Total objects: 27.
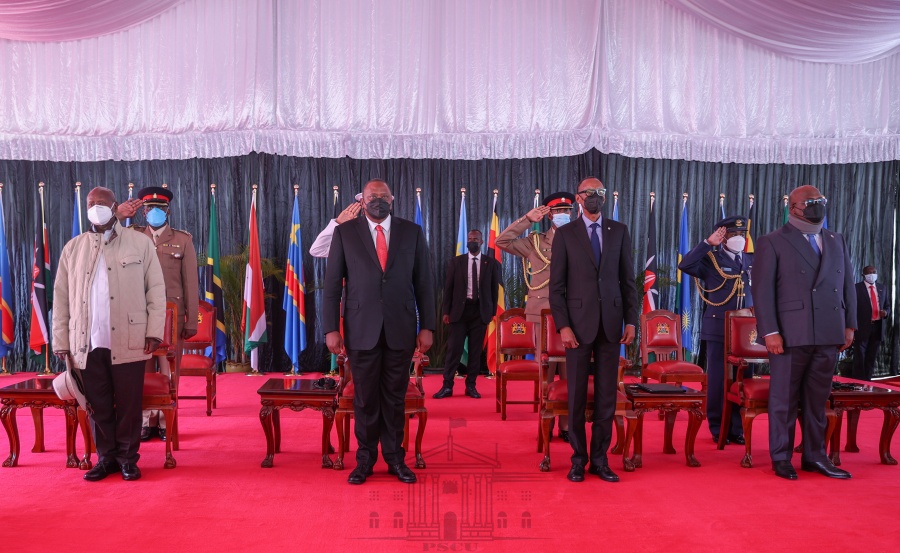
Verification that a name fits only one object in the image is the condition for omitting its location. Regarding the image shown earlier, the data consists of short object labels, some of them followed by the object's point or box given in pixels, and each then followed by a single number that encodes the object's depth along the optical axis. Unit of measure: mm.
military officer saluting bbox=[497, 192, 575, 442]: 5789
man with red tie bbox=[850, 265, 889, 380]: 8797
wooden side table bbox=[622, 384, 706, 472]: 4512
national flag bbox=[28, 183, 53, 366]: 8656
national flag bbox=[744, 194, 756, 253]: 8867
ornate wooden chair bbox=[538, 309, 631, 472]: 4410
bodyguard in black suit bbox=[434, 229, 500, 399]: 7473
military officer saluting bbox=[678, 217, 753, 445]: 5371
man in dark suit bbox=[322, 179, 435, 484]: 3977
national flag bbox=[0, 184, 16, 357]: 8734
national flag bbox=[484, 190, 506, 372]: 8672
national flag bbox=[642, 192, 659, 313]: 8816
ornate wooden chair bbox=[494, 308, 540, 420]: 6730
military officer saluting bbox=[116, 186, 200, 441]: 5297
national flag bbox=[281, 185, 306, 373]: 8914
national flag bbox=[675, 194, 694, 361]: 9180
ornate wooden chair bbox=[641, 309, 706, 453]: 5902
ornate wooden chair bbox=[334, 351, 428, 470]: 4398
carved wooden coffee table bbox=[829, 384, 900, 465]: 4629
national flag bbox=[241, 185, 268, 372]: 8695
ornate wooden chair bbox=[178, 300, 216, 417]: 6309
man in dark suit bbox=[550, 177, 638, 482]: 4109
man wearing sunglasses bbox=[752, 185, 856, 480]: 4266
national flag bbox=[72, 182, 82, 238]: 8922
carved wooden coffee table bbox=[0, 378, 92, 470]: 4441
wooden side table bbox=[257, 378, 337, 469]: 4457
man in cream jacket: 4070
